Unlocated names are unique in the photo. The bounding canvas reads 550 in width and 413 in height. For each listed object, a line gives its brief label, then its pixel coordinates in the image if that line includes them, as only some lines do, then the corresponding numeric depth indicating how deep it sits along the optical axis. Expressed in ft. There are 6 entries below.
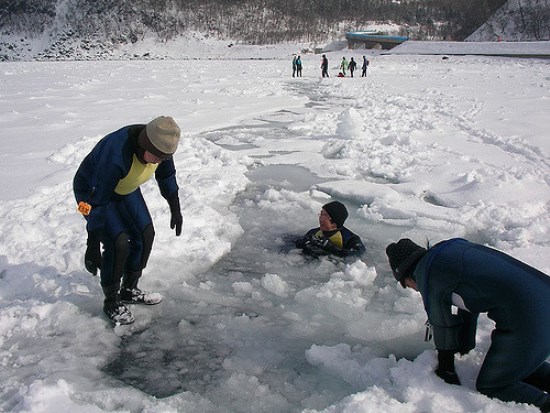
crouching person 6.93
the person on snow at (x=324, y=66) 78.95
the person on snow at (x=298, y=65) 80.94
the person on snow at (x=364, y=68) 81.26
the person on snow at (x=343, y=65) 85.42
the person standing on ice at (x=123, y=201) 8.72
